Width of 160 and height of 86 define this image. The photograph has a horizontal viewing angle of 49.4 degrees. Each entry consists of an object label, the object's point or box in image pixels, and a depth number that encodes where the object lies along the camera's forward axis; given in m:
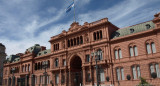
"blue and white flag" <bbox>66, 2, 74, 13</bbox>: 50.75
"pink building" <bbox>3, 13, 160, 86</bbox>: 37.31
